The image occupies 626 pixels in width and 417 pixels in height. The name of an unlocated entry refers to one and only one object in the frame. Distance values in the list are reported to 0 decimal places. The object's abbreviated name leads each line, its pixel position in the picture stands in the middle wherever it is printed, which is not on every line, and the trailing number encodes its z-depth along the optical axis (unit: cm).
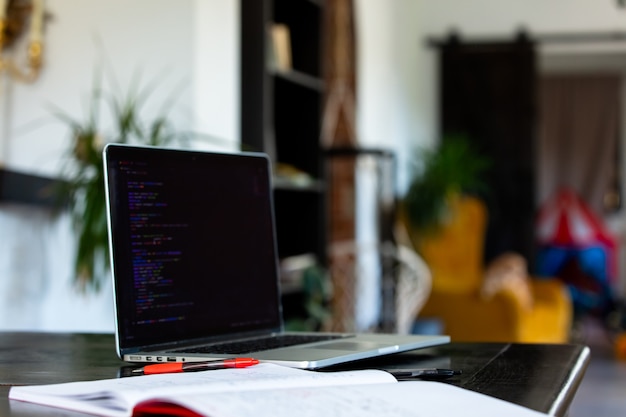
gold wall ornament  299
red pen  96
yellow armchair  505
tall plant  251
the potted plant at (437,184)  623
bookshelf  385
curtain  951
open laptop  111
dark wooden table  87
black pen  96
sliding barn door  735
